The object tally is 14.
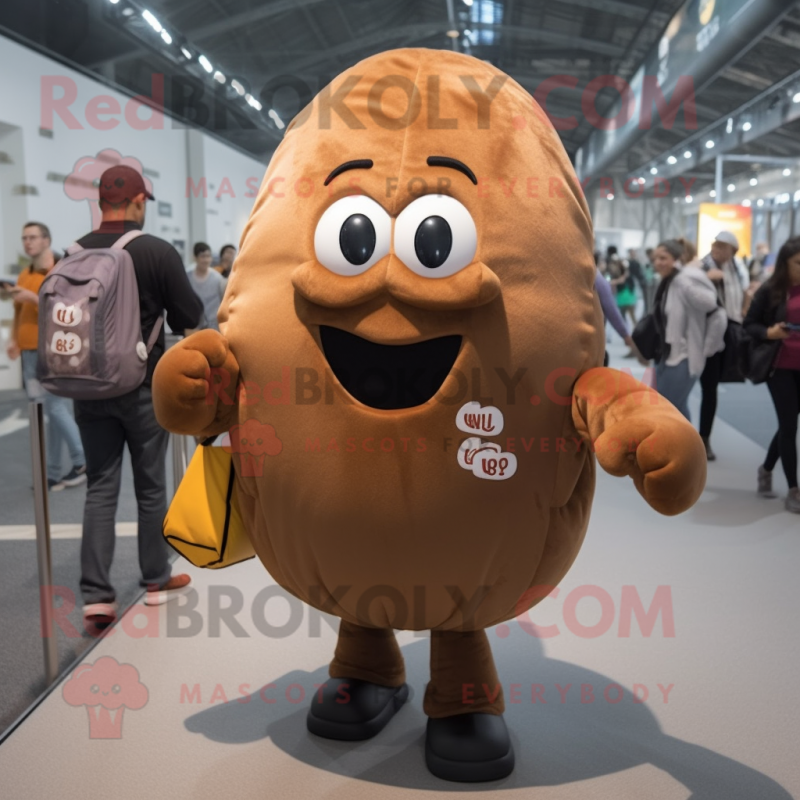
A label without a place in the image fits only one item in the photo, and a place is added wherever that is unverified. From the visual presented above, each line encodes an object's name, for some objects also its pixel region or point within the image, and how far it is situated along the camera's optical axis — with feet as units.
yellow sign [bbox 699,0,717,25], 21.95
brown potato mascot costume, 5.07
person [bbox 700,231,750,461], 16.69
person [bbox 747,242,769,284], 35.60
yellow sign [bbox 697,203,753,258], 34.91
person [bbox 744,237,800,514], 13.43
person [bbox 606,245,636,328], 41.01
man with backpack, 9.02
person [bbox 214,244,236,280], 24.64
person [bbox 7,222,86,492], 14.88
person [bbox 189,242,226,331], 22.25
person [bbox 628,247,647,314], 42.96
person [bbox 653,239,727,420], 15.44
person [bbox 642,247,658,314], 47.70
